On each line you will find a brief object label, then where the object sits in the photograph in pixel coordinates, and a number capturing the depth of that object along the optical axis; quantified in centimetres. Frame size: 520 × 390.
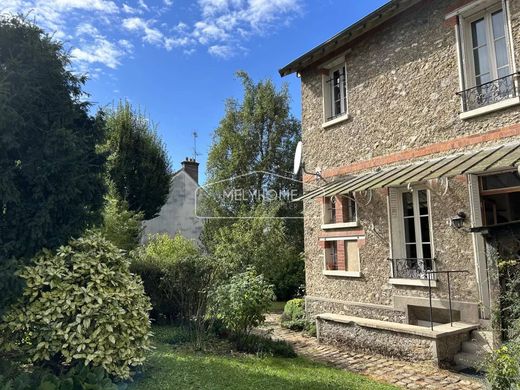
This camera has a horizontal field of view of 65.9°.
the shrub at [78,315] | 569
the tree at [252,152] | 2647
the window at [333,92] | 1490
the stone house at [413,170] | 976
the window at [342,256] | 1355
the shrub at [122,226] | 1788
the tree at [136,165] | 2339
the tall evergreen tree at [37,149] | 584
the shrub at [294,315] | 1480
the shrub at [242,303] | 1027
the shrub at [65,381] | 502
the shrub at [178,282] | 1122
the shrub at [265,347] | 1017
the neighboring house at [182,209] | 2925
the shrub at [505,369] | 541
